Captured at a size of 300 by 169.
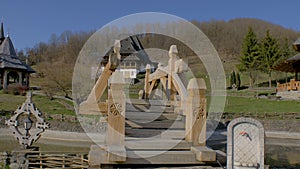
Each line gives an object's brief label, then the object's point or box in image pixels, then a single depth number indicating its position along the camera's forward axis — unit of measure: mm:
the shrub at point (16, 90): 32281
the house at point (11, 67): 35938
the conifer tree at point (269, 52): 38000
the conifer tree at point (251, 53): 39281
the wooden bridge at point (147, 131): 4922
